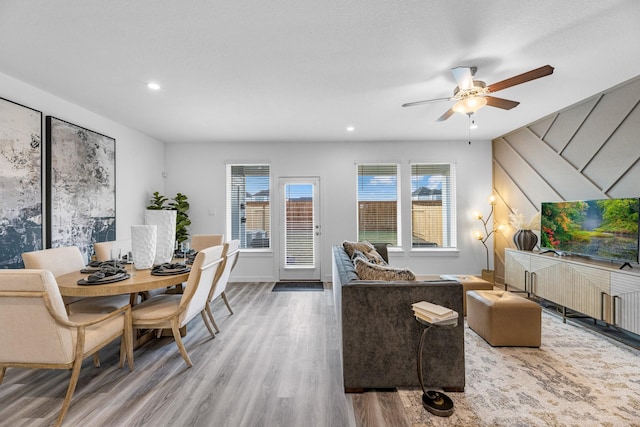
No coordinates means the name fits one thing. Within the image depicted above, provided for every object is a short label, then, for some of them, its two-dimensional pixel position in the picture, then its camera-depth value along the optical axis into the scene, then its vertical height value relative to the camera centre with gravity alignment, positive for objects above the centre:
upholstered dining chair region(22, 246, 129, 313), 2.28 -0.48
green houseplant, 4.95 +0.11
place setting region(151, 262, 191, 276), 2.29 -0.47
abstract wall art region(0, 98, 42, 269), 2.60 +0.32
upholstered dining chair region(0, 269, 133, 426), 1.57 -0.68
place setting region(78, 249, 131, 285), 2.03 -0.46
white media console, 2.54 -0.78
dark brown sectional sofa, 1.94 -0.87
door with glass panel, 5.30 -0.26
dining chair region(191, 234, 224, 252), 3.92 -0.38
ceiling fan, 2.47 +1.09
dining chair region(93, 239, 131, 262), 3.12 -0.39
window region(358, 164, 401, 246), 5.37 +0.25
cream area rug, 1.70 -1.24
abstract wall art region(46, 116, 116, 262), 3.07 +0.35
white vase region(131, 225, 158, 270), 2.43 -0.27
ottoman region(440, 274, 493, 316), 3.21 -0.83
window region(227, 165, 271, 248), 5.37 +0.18
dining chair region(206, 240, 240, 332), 2.90 -0.63
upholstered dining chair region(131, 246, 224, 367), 2.22 -0.78
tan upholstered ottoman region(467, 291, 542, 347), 2.56 -1.00
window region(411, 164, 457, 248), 5.36 +0.15
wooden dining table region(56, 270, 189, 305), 1.94 -0.51
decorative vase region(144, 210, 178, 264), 2.67 -0.20
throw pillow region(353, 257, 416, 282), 2.17 -0.47
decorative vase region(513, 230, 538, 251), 3.99 -0.38
